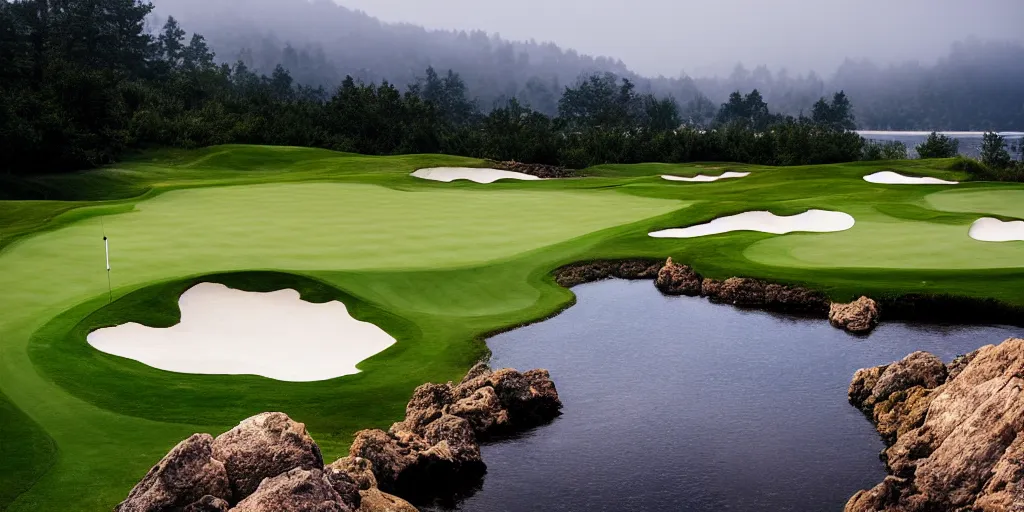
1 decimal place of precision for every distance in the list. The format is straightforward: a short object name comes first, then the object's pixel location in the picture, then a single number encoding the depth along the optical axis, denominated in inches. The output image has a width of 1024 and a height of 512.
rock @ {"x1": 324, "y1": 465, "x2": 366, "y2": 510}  382.6
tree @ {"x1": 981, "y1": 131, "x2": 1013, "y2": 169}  3208.7
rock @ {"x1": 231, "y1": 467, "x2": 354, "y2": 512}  348.5
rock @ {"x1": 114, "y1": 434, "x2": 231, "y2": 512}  360.8
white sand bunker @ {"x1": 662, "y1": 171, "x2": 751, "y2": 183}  1875.0
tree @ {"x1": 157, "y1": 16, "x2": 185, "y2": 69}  5797.2
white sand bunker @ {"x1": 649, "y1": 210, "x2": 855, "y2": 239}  1092.5
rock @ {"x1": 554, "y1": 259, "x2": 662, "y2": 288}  926.4
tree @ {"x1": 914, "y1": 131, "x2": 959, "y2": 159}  2896.2
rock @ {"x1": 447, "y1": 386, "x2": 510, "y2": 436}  531.5
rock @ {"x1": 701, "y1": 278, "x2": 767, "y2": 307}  842.4
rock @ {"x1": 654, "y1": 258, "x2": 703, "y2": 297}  895.1
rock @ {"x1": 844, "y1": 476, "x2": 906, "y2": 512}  418.6
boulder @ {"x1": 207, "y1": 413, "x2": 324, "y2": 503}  384.8
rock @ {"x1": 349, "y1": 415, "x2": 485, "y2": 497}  451.8
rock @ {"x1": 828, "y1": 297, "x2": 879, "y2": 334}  747.4
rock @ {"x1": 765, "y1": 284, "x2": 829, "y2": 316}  806.5
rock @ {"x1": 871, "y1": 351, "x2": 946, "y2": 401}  555.5
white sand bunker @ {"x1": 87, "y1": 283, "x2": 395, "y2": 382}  602.2
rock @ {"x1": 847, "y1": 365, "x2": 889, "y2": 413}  572.1
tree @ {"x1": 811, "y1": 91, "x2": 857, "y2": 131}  5807.1
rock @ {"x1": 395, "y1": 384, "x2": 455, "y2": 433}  514.6
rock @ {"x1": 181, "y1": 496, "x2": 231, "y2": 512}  361.2
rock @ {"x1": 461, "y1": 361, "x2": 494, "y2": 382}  581.0
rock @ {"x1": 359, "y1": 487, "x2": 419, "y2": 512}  401.7
